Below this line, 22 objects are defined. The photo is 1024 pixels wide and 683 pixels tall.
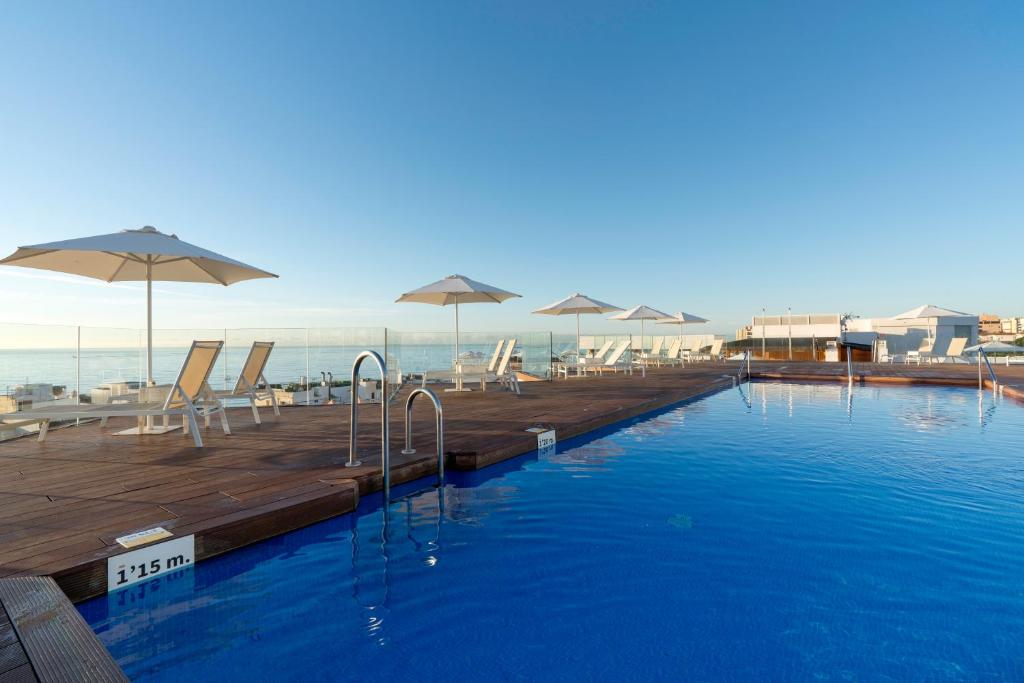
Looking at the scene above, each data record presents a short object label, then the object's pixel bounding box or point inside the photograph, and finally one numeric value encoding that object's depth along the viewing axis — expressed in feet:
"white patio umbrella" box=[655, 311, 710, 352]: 60.42
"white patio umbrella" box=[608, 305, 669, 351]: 51.93
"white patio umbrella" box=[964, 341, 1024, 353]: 41.55
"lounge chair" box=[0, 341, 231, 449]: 12.80
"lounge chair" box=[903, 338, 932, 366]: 57.52
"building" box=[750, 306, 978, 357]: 72.18
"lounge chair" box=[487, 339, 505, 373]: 31.37
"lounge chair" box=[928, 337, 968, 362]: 54.70
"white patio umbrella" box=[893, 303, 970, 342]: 55.57
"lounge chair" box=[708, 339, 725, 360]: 66.69
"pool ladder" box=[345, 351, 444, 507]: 10.47
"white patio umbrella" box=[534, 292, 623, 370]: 42.24
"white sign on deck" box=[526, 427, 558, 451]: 16.09
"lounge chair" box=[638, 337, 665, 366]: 51.80
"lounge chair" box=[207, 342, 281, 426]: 17.72
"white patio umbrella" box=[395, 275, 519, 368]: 28.96
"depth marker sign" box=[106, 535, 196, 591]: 6.78
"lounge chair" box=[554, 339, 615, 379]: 41.65
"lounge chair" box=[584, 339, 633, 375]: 43.83
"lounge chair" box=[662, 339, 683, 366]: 55.77
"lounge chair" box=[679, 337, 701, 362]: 64.80
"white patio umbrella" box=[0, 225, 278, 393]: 14.52
